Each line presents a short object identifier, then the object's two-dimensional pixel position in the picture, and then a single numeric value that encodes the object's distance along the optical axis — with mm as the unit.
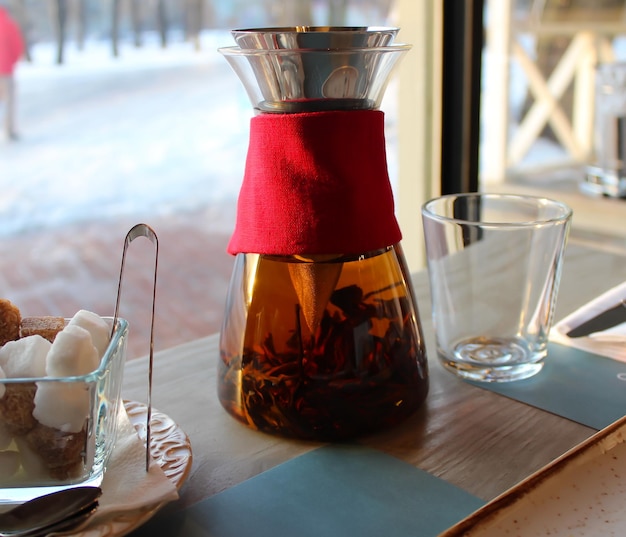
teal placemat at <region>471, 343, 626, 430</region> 481
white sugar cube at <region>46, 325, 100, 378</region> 341
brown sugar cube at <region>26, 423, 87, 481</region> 340
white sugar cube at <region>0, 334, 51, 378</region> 349
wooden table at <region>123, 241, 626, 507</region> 417
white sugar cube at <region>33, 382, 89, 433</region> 327
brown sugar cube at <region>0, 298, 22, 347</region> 387
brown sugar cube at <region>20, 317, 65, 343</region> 393
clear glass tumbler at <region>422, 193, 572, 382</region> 502
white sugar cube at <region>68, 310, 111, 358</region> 370
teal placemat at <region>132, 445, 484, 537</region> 369
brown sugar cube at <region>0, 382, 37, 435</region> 325
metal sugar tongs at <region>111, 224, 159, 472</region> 369
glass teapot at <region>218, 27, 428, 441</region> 412
